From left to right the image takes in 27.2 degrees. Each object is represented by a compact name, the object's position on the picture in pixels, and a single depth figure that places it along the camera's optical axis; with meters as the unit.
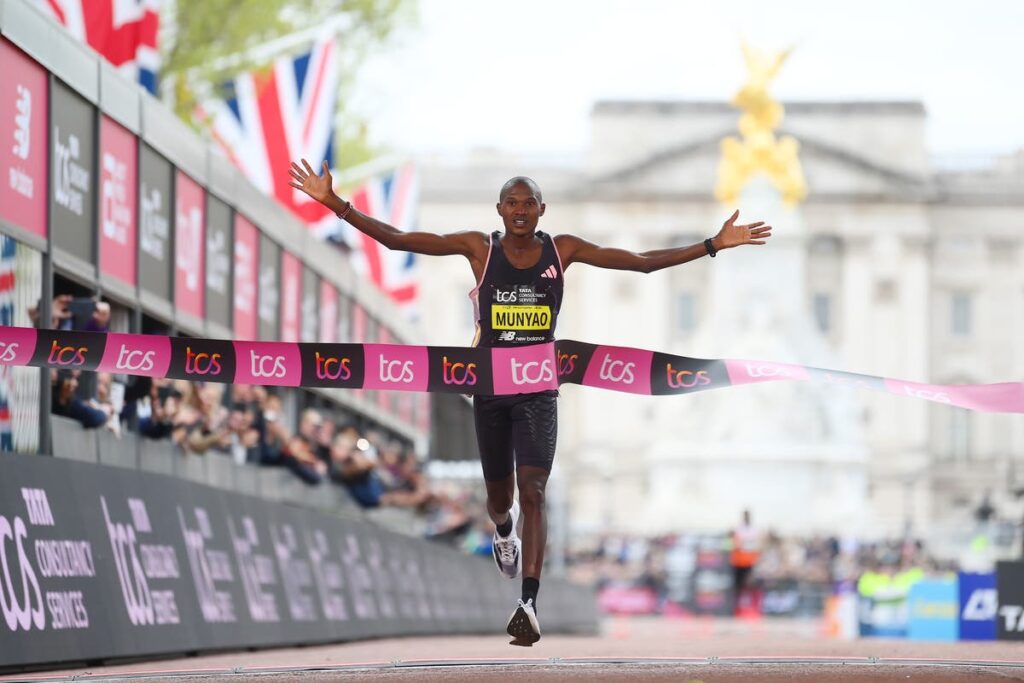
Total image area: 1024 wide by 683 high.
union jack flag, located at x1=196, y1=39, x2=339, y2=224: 27.19
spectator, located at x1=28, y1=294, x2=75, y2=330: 14.33
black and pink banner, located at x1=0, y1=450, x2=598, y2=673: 11.99
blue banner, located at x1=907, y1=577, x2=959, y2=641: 29.23
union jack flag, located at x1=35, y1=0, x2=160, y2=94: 18.64
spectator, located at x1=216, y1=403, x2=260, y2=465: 19.05
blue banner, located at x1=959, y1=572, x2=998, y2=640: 24.31
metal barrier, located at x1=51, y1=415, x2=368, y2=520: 14.81
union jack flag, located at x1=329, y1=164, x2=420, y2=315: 37.22
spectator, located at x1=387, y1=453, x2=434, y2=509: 27.27
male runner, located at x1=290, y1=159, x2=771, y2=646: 10.71
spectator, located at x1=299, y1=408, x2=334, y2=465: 21.95
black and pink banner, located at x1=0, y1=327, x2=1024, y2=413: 10.85
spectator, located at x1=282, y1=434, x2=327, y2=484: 20.62
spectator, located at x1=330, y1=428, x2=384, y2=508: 22.73
